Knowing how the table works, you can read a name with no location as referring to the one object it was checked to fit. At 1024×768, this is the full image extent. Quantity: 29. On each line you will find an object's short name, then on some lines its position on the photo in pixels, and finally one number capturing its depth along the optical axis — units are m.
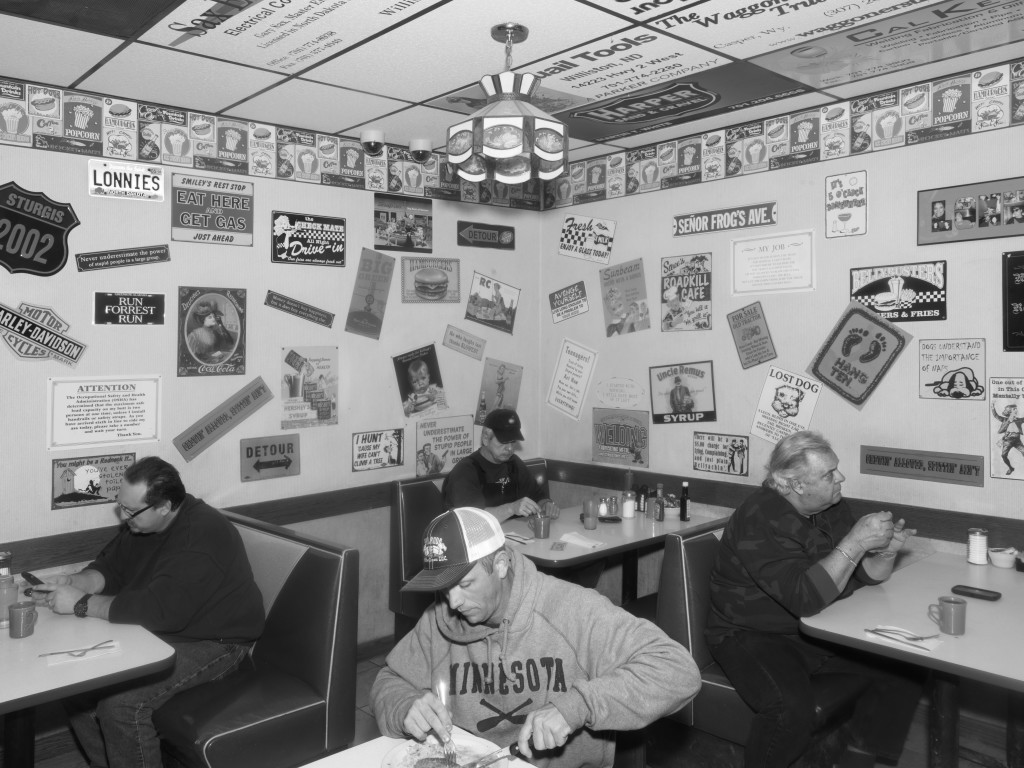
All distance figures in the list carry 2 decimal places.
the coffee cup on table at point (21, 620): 2.60
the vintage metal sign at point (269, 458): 4.15
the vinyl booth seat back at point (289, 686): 2.78
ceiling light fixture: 2.72
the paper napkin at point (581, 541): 3.65
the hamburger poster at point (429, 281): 4.77
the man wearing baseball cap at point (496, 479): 4.25
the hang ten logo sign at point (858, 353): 3.81
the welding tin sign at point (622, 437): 4.89
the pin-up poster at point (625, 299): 4.86
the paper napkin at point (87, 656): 2.41
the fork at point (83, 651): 2.47
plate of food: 1.75
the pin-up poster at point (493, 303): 5.11
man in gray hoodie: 1.86
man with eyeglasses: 2.85
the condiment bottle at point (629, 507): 4.28
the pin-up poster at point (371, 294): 4.56
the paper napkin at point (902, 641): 2.41
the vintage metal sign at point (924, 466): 3.55
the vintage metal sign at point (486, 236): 5.03
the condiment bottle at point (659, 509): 4.27
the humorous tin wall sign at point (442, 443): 4.88
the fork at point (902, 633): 2.47
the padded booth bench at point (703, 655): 2.91
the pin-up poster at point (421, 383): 4.78
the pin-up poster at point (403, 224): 4.63
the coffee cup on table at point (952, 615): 2.51
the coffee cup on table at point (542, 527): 3.79
